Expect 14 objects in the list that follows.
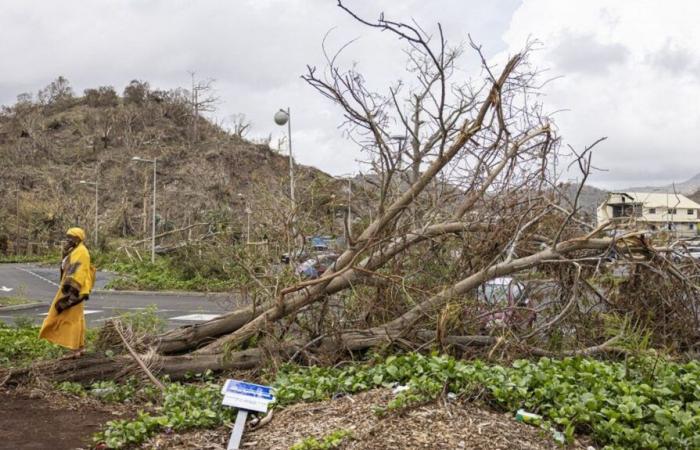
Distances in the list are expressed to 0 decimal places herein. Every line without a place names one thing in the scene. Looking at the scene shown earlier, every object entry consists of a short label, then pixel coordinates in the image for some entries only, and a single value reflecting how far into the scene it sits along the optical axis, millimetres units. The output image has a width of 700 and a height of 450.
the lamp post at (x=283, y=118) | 19484
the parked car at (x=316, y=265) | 7977
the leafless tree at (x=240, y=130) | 81212
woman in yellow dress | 7156
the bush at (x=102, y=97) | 95875
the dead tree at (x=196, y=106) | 90038
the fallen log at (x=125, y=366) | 6754
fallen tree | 6891
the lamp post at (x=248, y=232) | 8818
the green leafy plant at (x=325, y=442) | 4078
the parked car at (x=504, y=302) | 6988
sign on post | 4402
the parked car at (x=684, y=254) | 7719
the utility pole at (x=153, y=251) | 27275
